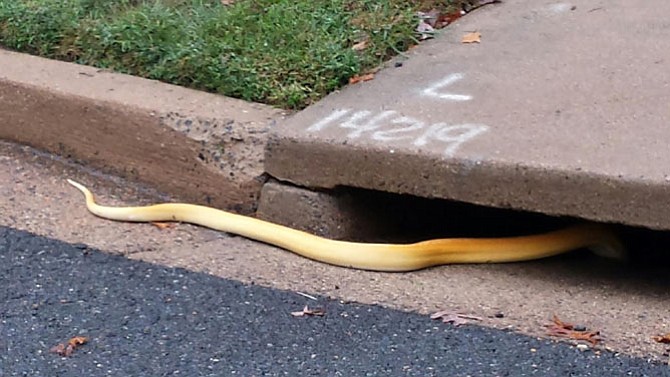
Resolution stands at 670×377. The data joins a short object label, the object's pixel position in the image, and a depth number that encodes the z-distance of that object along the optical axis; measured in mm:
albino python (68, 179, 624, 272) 4051
